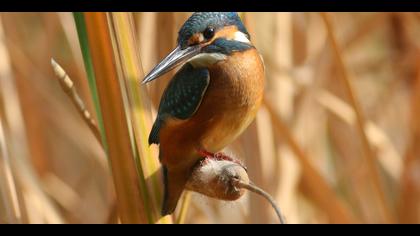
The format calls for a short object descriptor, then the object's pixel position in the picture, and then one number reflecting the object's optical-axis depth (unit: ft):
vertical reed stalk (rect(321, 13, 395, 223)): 14.92
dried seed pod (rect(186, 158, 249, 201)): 13.72
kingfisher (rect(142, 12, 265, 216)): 13.69
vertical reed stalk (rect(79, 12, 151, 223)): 13.84
